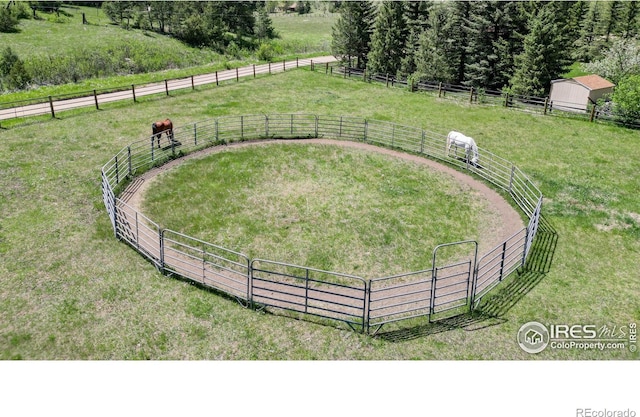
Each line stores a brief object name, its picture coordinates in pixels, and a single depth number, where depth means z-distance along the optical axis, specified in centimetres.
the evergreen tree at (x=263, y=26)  7256
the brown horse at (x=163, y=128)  2442
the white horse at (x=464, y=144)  2403
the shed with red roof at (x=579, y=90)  3650
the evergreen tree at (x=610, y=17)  7806
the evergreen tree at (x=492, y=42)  4428
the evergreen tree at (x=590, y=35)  7175
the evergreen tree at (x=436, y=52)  4409
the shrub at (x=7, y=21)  5328
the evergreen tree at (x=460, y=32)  4634
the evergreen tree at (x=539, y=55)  4150
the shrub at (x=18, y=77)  3697
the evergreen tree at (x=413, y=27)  4694
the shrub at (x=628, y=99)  3120
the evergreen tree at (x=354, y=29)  5178
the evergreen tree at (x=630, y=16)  7288
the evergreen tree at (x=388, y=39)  4803
